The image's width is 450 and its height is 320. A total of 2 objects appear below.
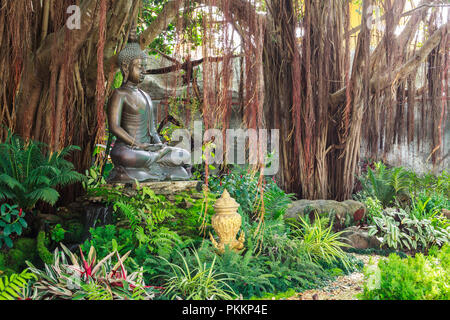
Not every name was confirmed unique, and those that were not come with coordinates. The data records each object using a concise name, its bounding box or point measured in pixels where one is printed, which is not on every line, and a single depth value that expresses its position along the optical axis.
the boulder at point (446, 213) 4.11
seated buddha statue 3.35
